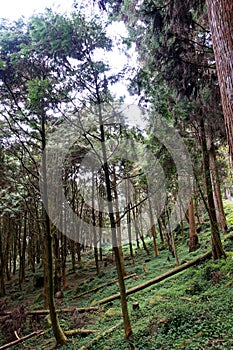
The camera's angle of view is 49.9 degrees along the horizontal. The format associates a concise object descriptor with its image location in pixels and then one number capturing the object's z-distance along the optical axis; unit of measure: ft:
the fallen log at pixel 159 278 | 28.09
